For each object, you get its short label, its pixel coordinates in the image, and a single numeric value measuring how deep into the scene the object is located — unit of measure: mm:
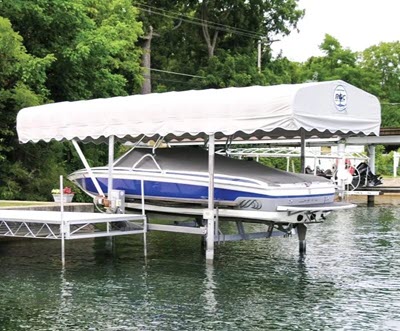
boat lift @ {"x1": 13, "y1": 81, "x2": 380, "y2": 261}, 13305
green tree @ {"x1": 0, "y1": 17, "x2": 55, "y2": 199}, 21394
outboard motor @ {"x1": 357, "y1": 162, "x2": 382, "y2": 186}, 41062
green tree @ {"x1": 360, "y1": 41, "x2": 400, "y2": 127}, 75312
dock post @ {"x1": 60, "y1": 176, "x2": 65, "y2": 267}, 13455
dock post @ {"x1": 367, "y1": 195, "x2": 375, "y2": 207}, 34838
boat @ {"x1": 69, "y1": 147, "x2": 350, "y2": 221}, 13953
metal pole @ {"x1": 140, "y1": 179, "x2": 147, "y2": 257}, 14703
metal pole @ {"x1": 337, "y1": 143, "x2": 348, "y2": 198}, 34500
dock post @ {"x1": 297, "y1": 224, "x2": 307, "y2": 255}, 15855
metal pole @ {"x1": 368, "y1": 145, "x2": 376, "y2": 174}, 45606
